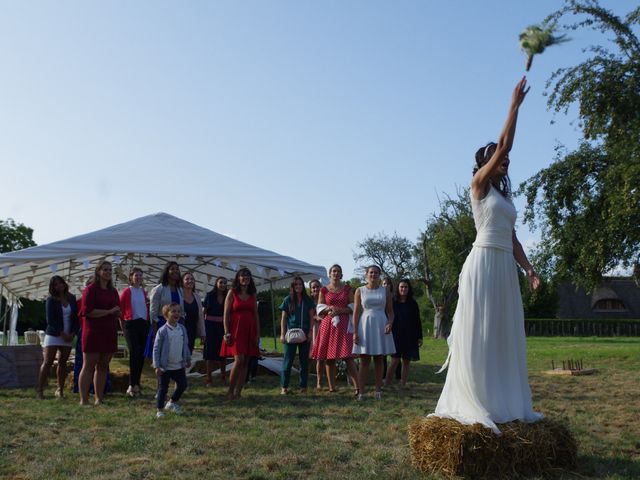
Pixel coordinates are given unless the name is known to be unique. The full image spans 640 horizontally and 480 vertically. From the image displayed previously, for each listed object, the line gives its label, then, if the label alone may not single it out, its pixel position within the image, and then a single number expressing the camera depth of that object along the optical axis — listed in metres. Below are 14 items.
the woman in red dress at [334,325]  9.88
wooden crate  10.62
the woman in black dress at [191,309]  9.96
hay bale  4.52
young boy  7.70
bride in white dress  4.83
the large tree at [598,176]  17.70
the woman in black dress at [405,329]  10.84
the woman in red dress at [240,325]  8.89
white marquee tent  11.74
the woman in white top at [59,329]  9.36
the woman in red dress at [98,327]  8.60
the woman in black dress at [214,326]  11.50
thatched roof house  67.06
